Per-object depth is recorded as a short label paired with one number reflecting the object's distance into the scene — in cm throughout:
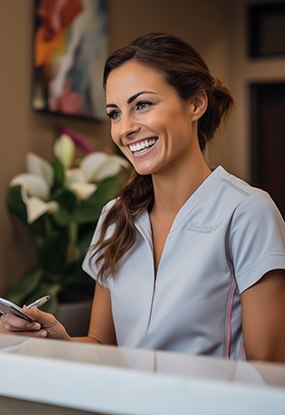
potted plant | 280
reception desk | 65
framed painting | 312
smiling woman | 134
